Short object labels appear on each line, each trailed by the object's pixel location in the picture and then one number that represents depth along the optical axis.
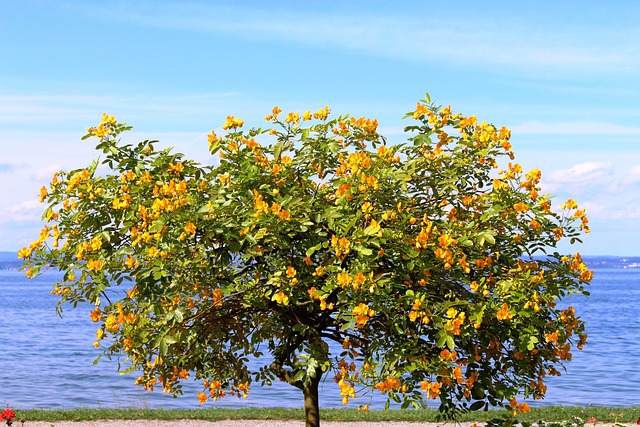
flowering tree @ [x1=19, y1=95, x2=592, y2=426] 7.29
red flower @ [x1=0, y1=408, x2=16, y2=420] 9.74
